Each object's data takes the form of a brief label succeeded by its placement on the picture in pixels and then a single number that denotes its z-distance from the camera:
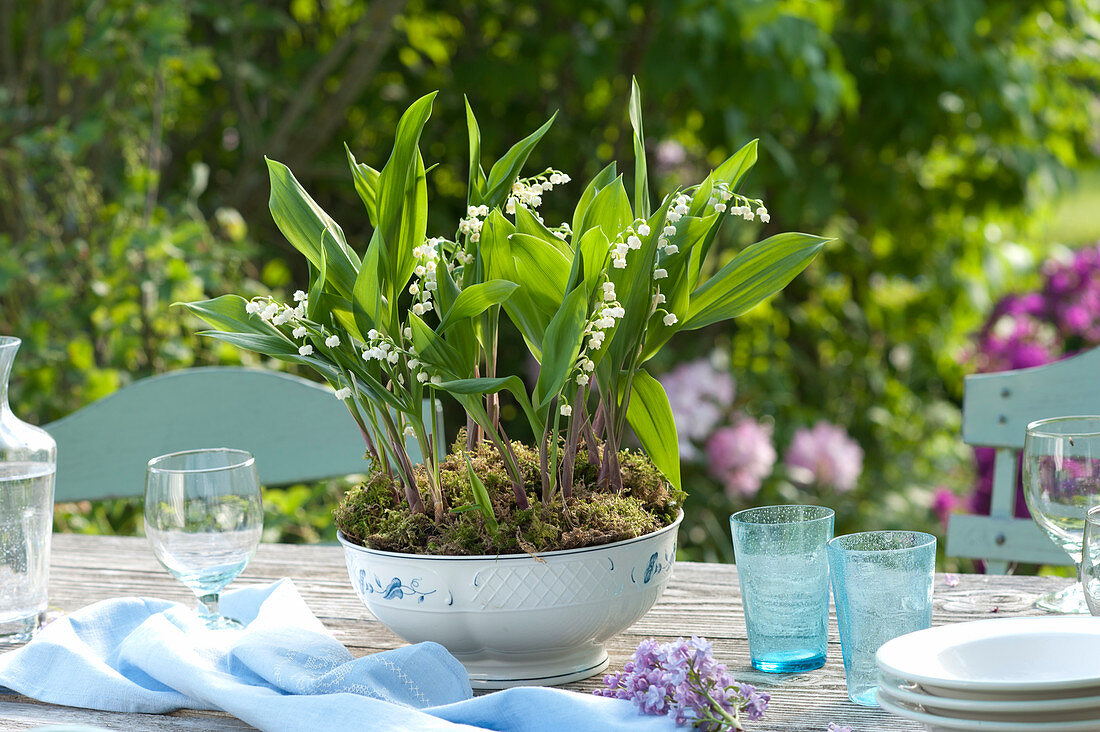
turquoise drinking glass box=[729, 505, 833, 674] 2.39
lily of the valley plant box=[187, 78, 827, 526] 2.34
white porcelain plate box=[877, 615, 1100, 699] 2.27
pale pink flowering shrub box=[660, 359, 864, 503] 5.32
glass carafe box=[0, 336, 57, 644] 2.56
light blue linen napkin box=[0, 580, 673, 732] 2.30
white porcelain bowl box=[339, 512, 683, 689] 2.37
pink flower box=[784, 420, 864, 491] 5.56
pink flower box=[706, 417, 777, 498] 5.32
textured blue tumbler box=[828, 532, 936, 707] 2.31
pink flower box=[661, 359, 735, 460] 5.29
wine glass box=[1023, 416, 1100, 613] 2.49
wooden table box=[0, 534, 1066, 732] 2.38
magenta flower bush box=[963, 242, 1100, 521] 4.98
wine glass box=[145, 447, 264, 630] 2.49
